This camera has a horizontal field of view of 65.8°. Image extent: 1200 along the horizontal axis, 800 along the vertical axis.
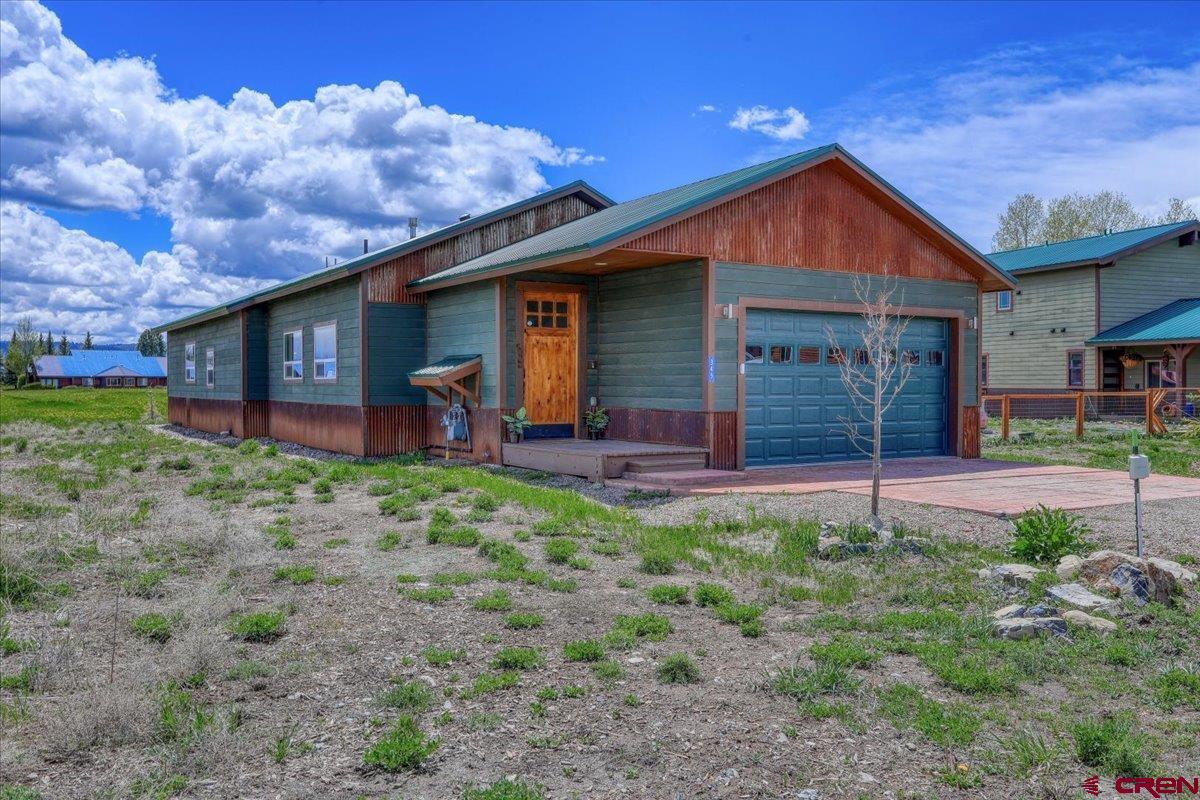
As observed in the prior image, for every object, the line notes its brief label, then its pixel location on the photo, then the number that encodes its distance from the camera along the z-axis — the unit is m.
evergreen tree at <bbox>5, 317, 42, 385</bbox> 81.94
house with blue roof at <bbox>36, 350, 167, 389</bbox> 94.00
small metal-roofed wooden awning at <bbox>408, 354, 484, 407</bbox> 15.23
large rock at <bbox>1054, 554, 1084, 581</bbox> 6.91
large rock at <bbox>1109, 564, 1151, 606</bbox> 6.18
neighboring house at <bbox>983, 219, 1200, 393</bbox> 27.66
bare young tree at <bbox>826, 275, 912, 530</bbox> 14.62
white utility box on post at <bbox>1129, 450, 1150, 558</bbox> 7.05
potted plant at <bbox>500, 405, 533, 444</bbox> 14.88
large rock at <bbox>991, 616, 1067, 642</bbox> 5.53
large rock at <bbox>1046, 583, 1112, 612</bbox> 6.02
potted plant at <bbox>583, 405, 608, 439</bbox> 15.53
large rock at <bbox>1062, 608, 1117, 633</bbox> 5.62
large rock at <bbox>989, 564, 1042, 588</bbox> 6.67
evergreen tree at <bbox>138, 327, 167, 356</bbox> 134.12
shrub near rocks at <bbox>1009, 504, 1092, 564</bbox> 7.46
